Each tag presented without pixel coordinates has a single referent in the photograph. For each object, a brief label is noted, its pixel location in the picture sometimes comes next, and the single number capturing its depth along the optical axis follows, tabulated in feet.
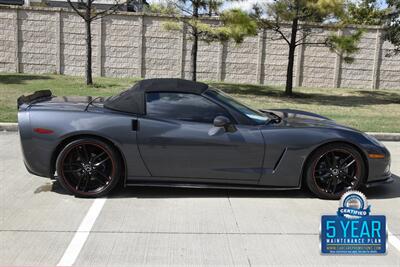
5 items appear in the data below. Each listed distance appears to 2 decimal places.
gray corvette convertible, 16.99
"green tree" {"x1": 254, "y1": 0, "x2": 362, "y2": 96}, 49.88
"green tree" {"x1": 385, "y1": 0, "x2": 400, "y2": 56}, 51.77
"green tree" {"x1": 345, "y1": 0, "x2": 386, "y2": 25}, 113.52
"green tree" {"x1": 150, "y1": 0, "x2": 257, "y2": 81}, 50.31
